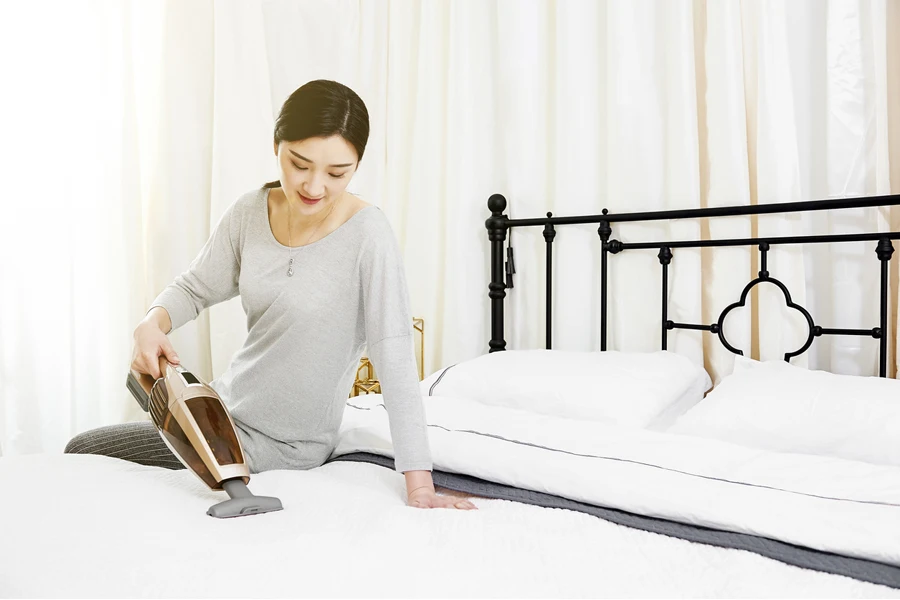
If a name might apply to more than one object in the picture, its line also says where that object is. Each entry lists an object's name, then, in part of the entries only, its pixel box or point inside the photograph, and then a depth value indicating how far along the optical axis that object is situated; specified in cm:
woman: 117
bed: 74
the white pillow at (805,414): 129
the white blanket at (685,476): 88
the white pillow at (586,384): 162
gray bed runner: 82
